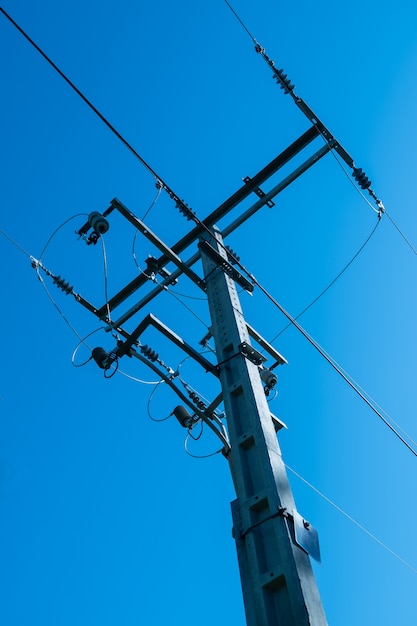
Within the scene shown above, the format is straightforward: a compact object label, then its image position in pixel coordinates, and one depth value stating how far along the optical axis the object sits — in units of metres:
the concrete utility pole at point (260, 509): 4.29
